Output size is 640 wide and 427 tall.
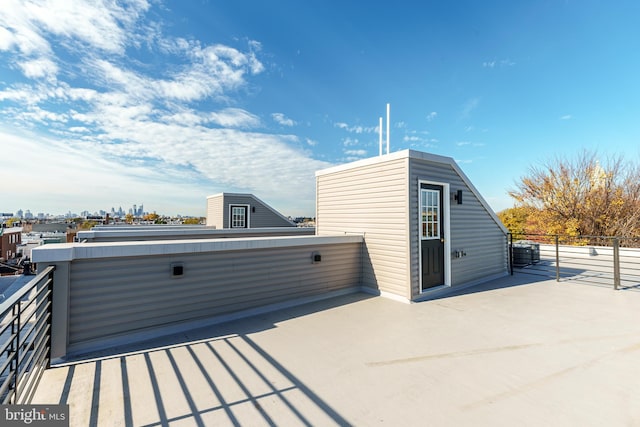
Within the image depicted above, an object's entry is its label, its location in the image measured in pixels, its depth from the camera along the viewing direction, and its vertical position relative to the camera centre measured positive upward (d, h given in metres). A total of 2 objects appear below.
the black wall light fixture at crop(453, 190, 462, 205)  5.57 +0.62
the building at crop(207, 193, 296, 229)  12.09 +0.52
